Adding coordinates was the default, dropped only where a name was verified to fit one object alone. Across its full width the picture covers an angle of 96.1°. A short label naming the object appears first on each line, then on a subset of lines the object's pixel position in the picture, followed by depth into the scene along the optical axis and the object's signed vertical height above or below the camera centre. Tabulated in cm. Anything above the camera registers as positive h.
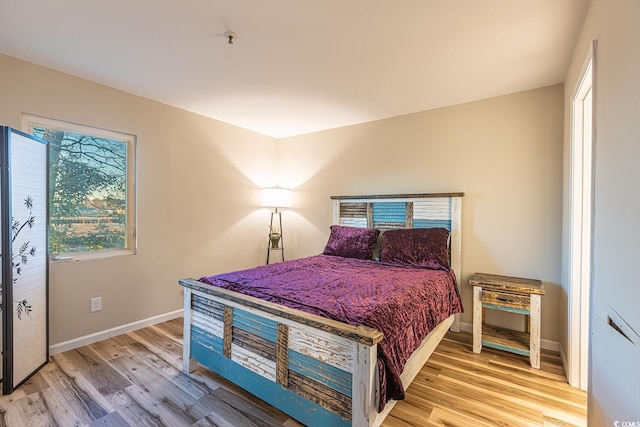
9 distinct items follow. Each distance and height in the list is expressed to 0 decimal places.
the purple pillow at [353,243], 329 -35
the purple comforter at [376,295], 152 -54
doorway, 197 -15
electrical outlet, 264 -88
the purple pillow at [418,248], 280 -35
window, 248 +19
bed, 140 -69
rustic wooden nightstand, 232 -78
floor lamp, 414 +14
